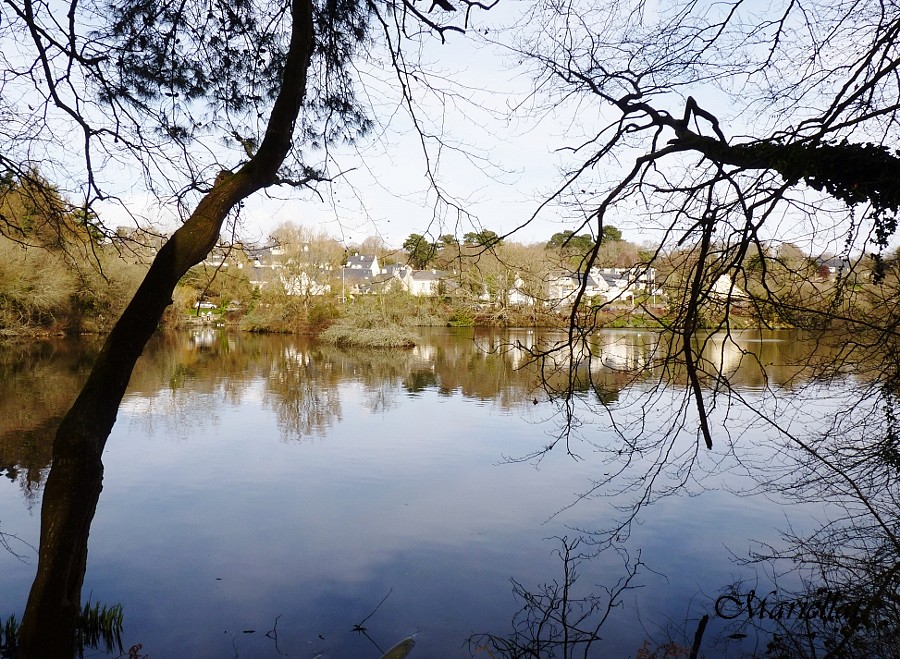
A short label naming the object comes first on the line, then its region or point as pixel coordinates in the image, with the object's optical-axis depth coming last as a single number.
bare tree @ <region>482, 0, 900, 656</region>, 2.28
